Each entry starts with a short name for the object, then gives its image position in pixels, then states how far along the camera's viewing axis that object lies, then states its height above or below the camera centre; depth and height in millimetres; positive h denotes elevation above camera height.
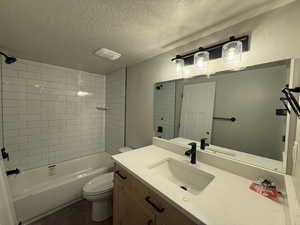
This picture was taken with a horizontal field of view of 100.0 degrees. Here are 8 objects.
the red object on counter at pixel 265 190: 689 -464
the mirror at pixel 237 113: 856 -35
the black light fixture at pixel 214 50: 938 +511
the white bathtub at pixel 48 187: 1437 -1124
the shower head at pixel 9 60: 1445 +516
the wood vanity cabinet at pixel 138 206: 699 -673
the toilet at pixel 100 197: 1466 -1072
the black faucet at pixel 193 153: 1088 -390
